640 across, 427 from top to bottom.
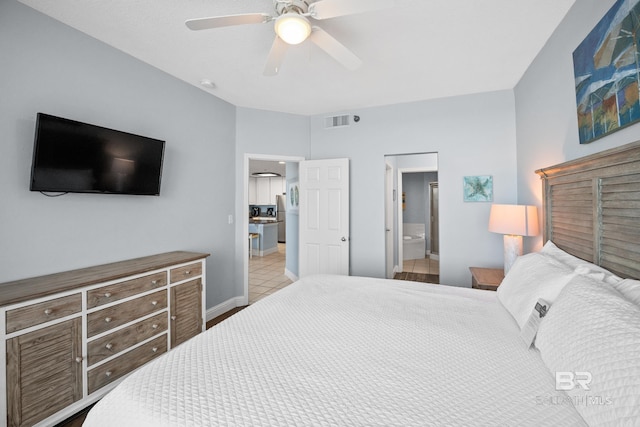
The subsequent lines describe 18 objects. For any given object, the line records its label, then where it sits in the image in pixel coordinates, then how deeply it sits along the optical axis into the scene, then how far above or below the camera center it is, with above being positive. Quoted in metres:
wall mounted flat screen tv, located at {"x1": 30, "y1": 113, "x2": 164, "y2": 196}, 1.78 +0.47
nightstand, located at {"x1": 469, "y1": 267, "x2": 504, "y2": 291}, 2.38 -0.51
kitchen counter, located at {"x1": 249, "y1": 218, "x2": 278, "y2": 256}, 7.29 -0.43
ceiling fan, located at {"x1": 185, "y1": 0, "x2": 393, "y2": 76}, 1.45 +1.17
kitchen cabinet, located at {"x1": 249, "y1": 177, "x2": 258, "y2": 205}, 9.33 +1.05
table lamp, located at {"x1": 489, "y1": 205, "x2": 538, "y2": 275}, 2.30 -0.02
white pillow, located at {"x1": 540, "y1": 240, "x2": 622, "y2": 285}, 1.20 -0.21
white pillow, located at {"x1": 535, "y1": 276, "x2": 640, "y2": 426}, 0.70 -0.40
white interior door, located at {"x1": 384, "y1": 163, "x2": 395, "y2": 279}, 4.13 +0.09
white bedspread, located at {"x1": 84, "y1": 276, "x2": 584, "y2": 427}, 0.84 -0.58
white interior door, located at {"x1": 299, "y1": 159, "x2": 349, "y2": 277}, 3.71 +0.07
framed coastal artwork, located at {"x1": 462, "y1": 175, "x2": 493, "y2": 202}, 3.22 +0.42
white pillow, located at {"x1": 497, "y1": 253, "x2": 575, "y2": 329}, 1.28 -0.32
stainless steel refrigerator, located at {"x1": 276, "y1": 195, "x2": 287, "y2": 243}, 9.20 +0.24
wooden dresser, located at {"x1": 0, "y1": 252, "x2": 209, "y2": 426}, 1.46 -0.72
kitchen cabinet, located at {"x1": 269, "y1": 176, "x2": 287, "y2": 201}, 9.20 +1.16
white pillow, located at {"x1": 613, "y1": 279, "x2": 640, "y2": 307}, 0.99 -0.26
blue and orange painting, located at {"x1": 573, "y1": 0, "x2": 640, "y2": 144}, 1.21 +0.76
